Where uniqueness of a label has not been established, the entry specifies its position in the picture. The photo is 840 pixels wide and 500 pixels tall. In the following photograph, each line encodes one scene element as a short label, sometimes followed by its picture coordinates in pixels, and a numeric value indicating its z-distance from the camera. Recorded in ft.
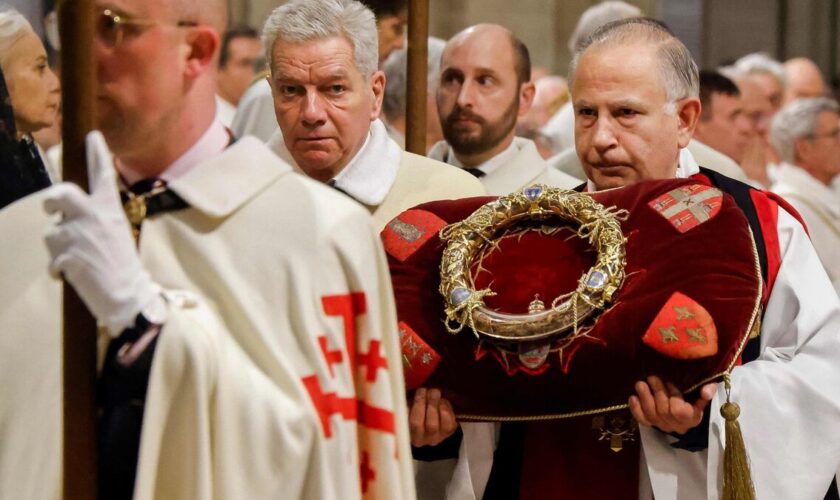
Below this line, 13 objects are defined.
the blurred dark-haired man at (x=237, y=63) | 43.44
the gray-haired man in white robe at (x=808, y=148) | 46.06
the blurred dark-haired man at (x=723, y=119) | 40.93
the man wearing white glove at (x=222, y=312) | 15.82
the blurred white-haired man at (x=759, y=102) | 46.24
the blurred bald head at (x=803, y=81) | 61.65
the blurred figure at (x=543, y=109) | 42.32
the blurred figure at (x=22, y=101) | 20.28
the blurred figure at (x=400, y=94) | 33.74
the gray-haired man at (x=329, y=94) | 21.93
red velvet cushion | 19.44
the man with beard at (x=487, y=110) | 30.11
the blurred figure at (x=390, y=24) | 33.78
